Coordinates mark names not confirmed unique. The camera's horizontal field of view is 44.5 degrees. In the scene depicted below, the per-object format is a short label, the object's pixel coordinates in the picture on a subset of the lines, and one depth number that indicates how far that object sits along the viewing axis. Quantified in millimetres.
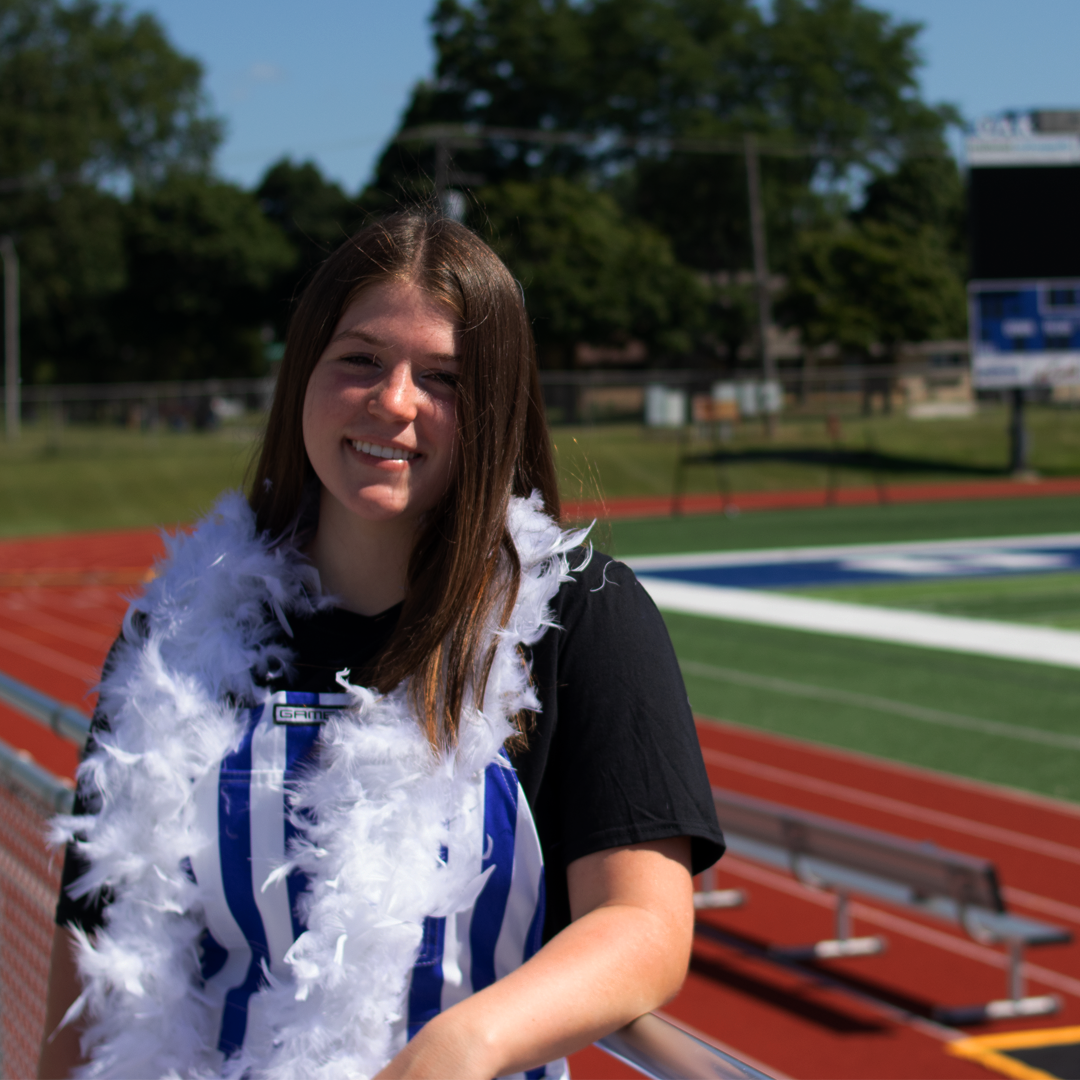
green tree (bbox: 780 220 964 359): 49562
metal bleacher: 4320
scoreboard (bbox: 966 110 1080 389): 24359
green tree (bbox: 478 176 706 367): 49125
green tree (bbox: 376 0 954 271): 56750
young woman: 1346
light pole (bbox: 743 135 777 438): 37844
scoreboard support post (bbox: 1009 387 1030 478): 30688
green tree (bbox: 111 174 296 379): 58500
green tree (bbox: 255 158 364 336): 71625
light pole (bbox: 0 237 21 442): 30438
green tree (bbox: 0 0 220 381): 54500
